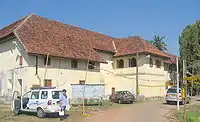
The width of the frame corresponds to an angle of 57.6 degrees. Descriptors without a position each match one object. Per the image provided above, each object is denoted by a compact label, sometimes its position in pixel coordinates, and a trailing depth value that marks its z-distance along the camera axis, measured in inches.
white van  481.2
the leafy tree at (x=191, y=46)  1134.8
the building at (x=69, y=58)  708.9
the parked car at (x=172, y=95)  763.9
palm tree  1804.7
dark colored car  812.7
